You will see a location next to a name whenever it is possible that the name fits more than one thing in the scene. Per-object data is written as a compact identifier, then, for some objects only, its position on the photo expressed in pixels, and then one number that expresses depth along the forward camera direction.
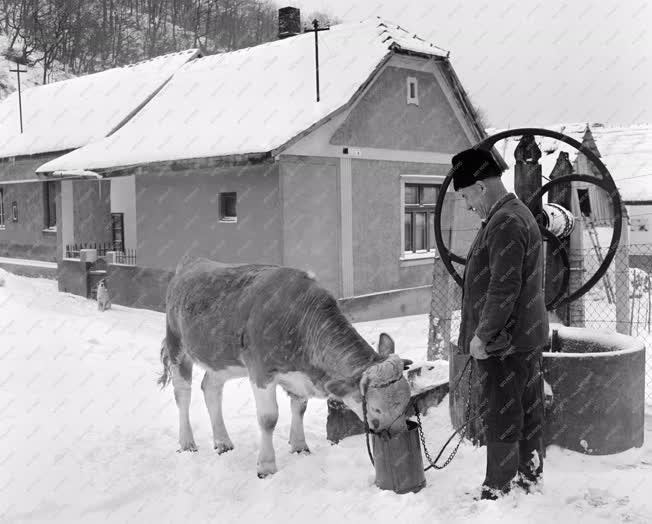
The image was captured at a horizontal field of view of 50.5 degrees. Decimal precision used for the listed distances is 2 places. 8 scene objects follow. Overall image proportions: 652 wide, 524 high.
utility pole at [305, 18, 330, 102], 12.31
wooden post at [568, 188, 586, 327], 6.57
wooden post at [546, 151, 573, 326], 6.54
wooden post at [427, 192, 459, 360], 7.67
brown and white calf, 4.50
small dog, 14.36
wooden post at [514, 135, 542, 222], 6.17
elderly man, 3.91
